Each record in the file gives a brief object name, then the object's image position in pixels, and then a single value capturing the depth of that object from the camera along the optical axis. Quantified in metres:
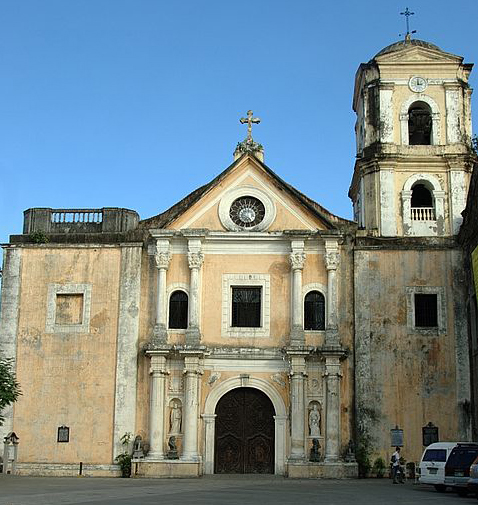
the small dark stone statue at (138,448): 28.92
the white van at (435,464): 23.73
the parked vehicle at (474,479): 19.34
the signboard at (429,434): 29.09
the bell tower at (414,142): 31.55
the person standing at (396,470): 27.00
